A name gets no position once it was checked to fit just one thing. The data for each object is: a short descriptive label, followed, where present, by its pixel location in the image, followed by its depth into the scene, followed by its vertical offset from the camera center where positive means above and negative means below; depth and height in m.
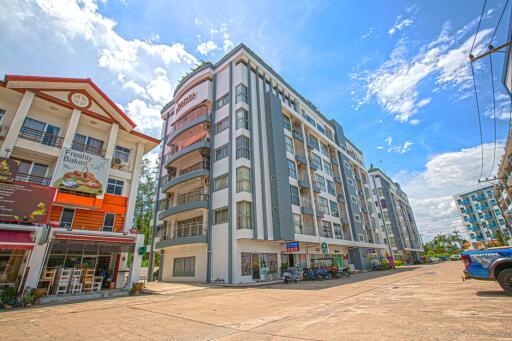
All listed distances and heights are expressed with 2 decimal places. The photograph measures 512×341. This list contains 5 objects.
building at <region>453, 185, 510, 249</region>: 80.88 +14.20
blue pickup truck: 7.75 -0.27
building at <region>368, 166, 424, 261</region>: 62.62 +11.29
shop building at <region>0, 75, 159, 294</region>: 13.30 +5.47
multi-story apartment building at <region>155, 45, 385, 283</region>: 23.77 +9.28
